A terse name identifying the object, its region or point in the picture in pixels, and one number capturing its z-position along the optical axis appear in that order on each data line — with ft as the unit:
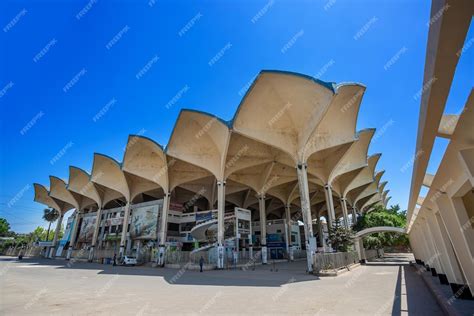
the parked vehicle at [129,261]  92.98
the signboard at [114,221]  121.41
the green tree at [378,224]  105.60
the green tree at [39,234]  237.86
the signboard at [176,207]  111.85
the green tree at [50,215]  195.00
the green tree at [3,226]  198.29
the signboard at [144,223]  105.50
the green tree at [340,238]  68.85
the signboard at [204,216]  100.73
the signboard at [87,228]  133.08
